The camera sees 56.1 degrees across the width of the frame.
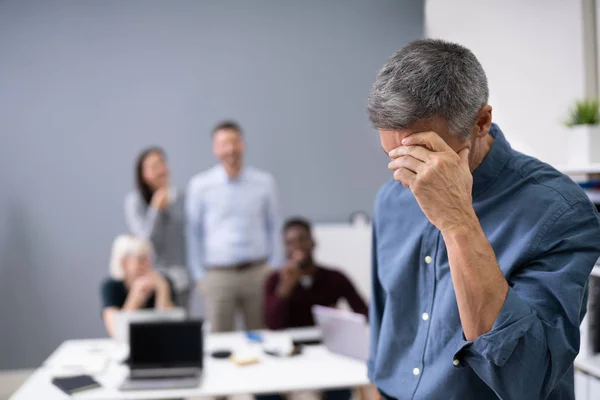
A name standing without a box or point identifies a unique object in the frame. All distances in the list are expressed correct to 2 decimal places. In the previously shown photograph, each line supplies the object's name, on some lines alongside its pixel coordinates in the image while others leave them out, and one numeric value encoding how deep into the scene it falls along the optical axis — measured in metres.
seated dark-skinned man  3.07
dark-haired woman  3.70
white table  2.10
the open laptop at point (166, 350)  2.23
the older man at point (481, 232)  0.85
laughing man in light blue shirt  3.81
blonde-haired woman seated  3.10
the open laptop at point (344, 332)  2.35
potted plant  2.52
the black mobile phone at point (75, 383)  2.13
